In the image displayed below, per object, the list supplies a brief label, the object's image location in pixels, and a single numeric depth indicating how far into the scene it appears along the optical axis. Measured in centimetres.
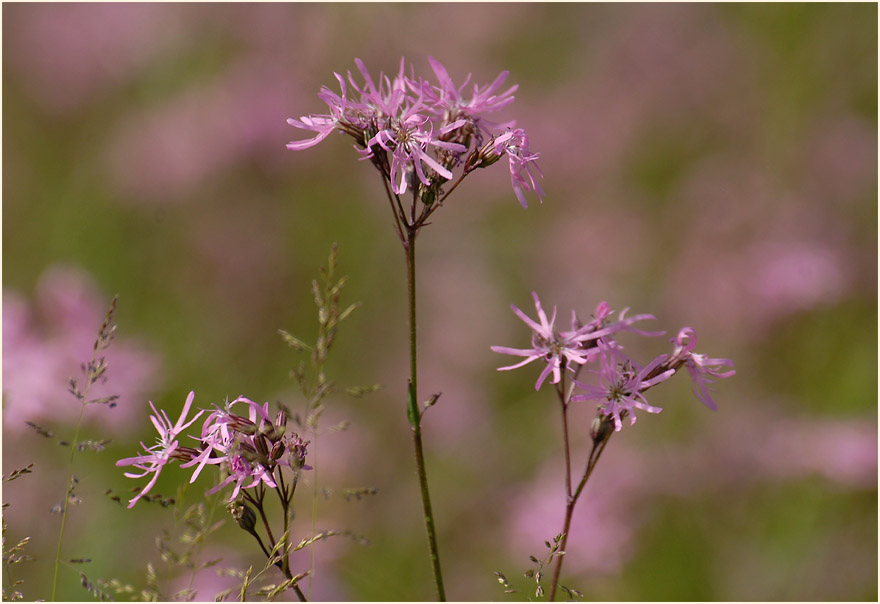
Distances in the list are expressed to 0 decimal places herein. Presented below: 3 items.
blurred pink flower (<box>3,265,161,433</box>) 587
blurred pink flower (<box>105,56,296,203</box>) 1098
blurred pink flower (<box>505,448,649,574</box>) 675
